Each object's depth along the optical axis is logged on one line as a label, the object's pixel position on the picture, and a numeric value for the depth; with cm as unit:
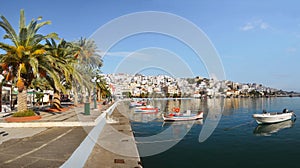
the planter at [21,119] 1677
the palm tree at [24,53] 1744
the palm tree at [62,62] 1954
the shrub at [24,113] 1743
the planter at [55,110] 2679
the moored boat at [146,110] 4484
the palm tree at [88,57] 4159
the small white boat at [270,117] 2910
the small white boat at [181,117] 3096
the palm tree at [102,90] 5725
